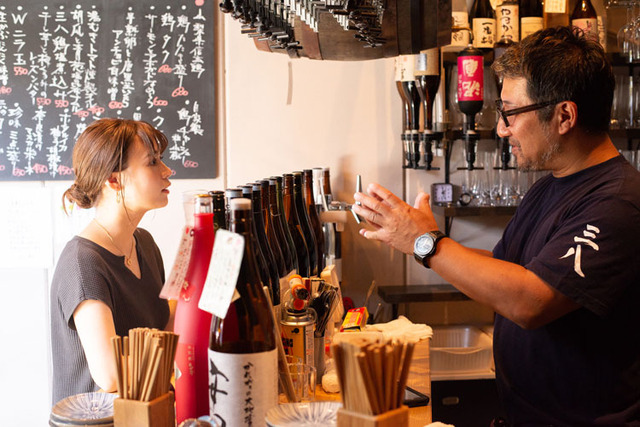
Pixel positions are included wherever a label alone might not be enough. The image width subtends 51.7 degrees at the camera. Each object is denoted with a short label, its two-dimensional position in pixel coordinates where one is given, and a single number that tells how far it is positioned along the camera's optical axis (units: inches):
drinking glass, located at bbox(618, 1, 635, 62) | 113.7
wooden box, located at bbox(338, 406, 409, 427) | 31.7
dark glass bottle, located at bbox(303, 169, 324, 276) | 92.7
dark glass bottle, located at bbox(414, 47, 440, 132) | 108.9
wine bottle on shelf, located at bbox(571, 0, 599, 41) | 110.8
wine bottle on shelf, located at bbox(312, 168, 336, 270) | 99.5
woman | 66.8
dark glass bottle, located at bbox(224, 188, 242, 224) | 50.4
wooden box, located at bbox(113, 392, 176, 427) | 34.9
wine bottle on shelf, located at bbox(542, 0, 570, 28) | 111.0
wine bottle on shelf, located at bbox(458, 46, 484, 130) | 108.1
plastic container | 109.8
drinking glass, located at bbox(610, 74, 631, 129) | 116.5
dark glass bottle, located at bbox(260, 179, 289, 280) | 66.5
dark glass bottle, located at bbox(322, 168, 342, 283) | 102.0
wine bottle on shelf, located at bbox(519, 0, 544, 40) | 112.9
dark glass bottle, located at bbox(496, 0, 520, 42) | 111.4
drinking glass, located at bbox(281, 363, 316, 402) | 46.5
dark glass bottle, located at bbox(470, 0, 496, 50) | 111.8
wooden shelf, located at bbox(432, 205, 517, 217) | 114.2
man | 58.4
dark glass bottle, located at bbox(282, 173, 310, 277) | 82.0
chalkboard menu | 125.0
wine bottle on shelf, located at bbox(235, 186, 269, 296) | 50.8
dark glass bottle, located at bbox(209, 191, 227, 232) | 54.4
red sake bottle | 42.3
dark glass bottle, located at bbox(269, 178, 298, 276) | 70.1
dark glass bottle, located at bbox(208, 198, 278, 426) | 37.2
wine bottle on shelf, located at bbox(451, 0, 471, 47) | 110.1
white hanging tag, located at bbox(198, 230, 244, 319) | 36.1
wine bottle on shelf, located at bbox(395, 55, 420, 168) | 110.0
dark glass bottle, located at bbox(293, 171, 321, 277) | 87.5
